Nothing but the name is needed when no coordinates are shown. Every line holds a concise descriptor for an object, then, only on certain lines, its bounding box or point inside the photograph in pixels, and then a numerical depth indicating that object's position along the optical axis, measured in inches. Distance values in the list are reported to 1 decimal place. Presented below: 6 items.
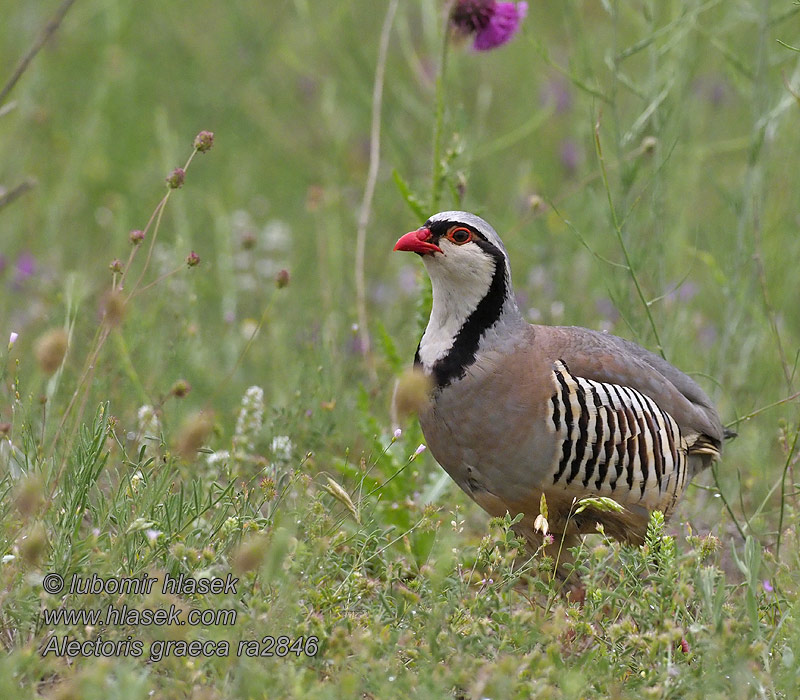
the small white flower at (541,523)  264.4
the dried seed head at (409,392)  227.3
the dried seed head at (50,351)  208.1
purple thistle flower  352.2
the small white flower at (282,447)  321.1
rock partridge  298.8
